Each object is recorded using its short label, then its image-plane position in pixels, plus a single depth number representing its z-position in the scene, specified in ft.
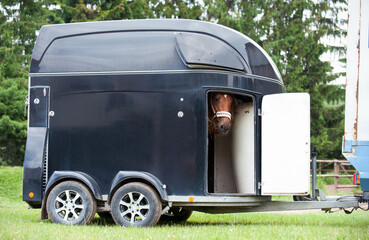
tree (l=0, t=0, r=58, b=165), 80.84
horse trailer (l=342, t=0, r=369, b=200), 29.58
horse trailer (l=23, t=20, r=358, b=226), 31.89
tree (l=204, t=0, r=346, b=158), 92.63
